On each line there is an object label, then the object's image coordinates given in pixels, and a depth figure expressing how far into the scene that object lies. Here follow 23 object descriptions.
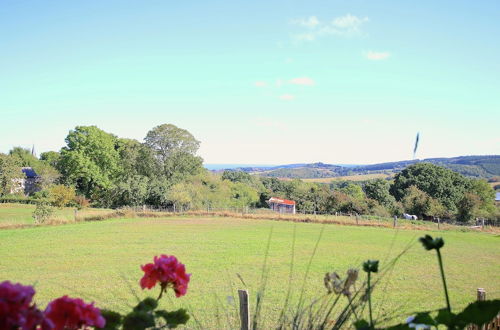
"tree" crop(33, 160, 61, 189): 38.12
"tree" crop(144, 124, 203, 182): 32.78
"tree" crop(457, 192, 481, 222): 32.50
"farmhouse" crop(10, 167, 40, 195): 37.94
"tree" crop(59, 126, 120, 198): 35.66
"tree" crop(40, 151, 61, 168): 50.55
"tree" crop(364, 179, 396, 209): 37.34
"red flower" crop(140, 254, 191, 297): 1.26
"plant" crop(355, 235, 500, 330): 1.09
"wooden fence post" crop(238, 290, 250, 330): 2.66
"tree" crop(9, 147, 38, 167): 49.72
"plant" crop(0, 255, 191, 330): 0.80
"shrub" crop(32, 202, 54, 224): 20.30
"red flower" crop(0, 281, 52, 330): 0.78
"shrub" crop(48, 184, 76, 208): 31.62
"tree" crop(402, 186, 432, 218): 33.25
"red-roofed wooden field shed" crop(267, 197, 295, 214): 37.95
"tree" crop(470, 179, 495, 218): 33.77
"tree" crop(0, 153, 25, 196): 36.28
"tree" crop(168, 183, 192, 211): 29.77
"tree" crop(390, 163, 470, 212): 36.84
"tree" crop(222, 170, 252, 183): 50.12
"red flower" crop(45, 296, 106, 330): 0.94
